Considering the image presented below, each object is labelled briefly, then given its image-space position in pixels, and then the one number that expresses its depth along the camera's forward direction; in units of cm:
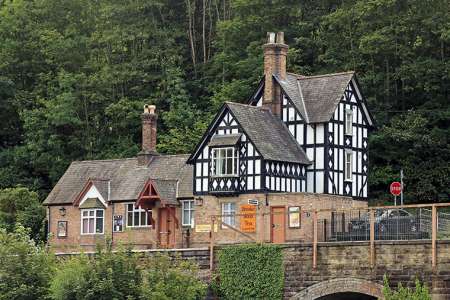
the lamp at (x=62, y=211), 5922
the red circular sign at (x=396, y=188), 5505
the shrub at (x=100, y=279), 4028
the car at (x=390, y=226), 3925
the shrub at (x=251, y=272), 4191
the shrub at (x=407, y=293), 3684
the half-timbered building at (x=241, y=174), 5041
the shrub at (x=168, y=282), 4039
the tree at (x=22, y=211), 6206
